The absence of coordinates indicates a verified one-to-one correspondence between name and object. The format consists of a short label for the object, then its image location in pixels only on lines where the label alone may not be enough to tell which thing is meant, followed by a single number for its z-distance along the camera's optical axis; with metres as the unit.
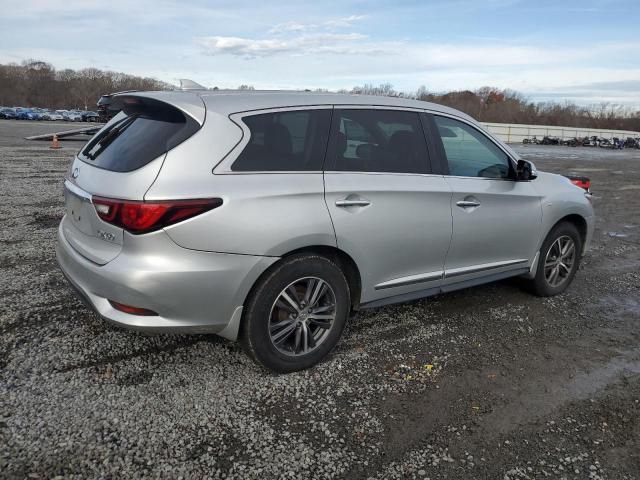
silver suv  2.93
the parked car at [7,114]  54.79
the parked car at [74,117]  56.47
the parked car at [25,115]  55.34
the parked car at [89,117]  55.32
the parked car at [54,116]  57.44
